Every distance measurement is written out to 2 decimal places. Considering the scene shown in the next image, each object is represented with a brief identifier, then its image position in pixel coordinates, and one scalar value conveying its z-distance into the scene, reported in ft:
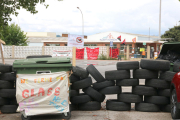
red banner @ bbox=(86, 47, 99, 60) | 129.29
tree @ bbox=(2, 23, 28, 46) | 148.68
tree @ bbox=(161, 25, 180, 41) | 208.42
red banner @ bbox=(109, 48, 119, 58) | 128.97
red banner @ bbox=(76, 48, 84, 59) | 128.73
